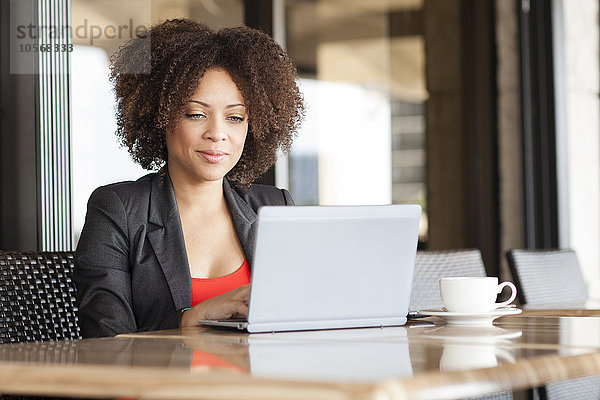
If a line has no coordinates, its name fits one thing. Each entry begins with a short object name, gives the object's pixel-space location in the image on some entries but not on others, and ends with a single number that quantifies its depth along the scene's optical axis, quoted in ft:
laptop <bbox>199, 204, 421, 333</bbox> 9.85
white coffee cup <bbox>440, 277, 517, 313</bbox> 10.37
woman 11.30
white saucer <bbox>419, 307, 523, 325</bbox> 10.33
